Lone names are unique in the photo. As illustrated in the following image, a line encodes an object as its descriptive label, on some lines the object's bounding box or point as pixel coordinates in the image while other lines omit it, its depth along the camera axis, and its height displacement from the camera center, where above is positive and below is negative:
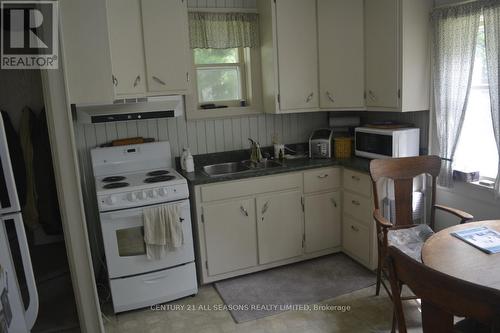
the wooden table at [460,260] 1.45 -0.69
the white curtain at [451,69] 2.58 +0.18
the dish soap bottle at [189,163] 3.16 -0.44
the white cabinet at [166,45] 2.82 +0.50
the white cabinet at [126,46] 2.71 +0.49
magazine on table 1.68 -0.68
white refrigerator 1.86 -0.73
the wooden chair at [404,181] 2.58 -0.57
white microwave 2.92 -0.35
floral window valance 3.21 +0.67
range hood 2.83 +0.02
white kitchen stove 2.62 -0.92
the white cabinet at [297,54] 3.20 +0.43
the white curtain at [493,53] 2.39 +0.24
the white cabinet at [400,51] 2.79 +0.35
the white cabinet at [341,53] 3.15 +0.40
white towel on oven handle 2.66 -0.83
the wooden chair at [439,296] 1.03 -0.59
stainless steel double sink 3.44 -0.55
